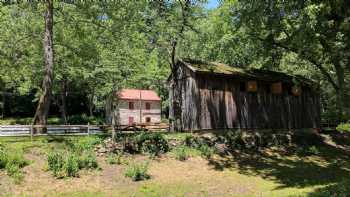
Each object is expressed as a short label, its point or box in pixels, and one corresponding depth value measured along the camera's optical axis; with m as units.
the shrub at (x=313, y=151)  27.61
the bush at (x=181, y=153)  22.66
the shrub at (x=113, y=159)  20.36
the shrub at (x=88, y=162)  18.98
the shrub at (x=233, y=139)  26.02
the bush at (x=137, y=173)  18.48
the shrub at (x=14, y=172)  16.67
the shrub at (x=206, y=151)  23.84
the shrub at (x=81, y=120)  47.77
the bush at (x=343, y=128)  34.66
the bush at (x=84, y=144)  20.80
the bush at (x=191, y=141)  24.53
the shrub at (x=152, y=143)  22.70
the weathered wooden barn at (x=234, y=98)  27.98
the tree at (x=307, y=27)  17.23
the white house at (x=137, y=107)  61.51
